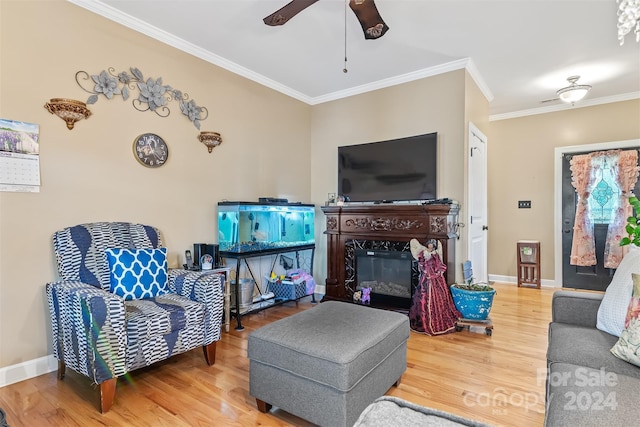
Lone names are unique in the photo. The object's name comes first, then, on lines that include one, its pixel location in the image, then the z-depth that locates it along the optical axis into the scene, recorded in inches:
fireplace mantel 127.0
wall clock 108.2
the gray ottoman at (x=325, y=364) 60.8
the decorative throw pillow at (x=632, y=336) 52.2
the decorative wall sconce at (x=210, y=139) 126.0
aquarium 126.6
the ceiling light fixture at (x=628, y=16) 67.0
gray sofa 40.3
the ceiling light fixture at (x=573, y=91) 145.6
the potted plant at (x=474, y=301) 116.7
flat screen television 140.0
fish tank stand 121.5
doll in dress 118.2
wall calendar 82.2
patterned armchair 70.8
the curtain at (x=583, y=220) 176.1
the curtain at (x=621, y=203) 165.5
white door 143.3
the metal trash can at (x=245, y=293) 129.0
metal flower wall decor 98.3
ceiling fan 75.9
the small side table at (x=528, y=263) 187.9
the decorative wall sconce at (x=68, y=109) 88.4
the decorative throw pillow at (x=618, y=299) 62.2
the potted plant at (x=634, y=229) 66.7
